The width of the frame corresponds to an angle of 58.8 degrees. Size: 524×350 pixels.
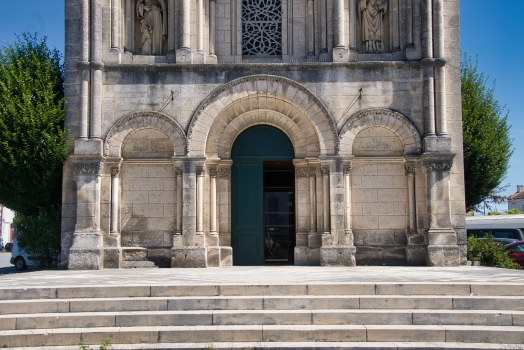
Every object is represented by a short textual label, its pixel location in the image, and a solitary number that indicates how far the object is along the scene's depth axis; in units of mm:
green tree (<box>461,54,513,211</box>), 17062
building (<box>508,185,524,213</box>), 71544
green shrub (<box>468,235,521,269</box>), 14000
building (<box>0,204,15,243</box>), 56106
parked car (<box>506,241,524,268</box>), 16542
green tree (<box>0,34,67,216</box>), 13039
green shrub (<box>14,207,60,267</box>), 13539
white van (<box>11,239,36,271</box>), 19972
